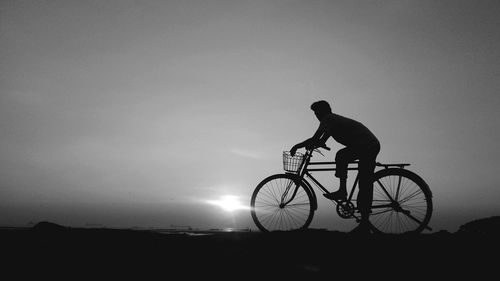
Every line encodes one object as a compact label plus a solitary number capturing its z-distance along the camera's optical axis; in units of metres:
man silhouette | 6.31
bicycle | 6.29
